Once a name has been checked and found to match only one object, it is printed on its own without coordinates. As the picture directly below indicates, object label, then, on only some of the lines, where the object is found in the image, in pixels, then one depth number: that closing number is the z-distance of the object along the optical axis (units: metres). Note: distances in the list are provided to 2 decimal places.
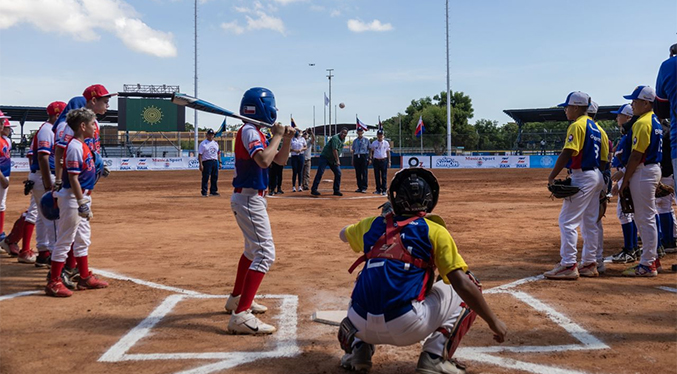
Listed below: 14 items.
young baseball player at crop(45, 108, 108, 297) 5.61
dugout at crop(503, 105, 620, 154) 46.31
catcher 3.35
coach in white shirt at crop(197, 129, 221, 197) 16.55
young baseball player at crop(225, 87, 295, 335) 4.53
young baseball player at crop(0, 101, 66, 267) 6.44
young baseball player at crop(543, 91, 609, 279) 6.10
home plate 4.73
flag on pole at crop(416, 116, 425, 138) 46.42
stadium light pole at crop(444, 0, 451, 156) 47.12
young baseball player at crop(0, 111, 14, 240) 7.62
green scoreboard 48.00
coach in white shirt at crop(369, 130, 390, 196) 17.64
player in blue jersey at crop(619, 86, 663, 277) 6.26
